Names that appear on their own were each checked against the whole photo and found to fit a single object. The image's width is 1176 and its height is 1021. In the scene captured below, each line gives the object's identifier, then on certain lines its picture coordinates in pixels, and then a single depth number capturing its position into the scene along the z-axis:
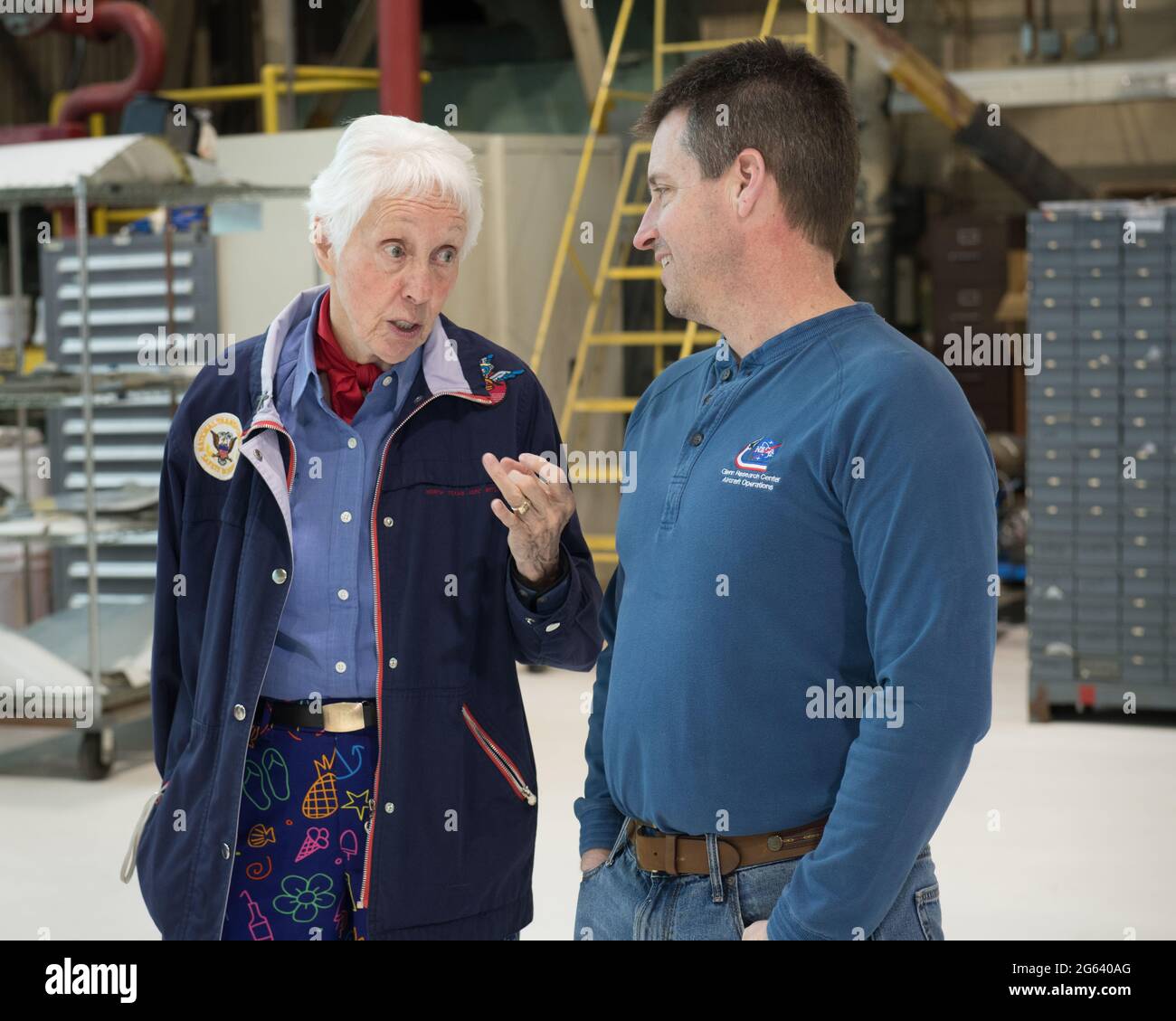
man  1.54
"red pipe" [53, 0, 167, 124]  8.89
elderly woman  2.04
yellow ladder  7.93
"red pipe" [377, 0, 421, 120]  8.00
